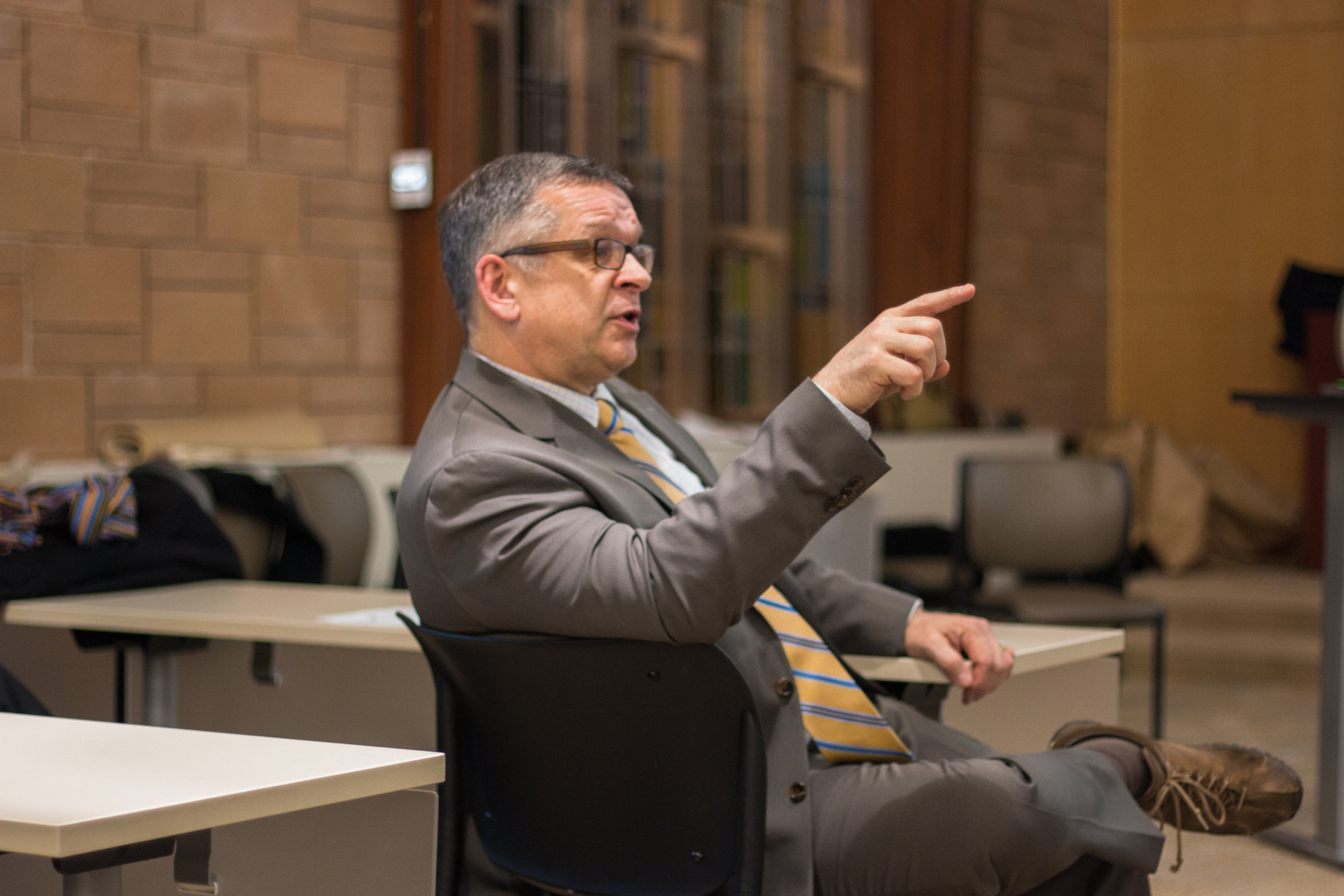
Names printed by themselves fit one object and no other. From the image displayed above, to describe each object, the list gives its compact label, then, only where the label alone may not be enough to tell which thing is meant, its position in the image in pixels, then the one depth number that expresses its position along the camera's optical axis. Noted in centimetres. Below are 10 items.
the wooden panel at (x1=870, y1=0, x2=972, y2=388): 1376
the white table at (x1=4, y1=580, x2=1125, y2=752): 412
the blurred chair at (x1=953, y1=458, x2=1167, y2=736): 862
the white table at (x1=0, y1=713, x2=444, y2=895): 218
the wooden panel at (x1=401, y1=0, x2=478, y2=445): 944
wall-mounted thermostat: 939
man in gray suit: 299
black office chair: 308
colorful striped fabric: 480
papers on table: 423
